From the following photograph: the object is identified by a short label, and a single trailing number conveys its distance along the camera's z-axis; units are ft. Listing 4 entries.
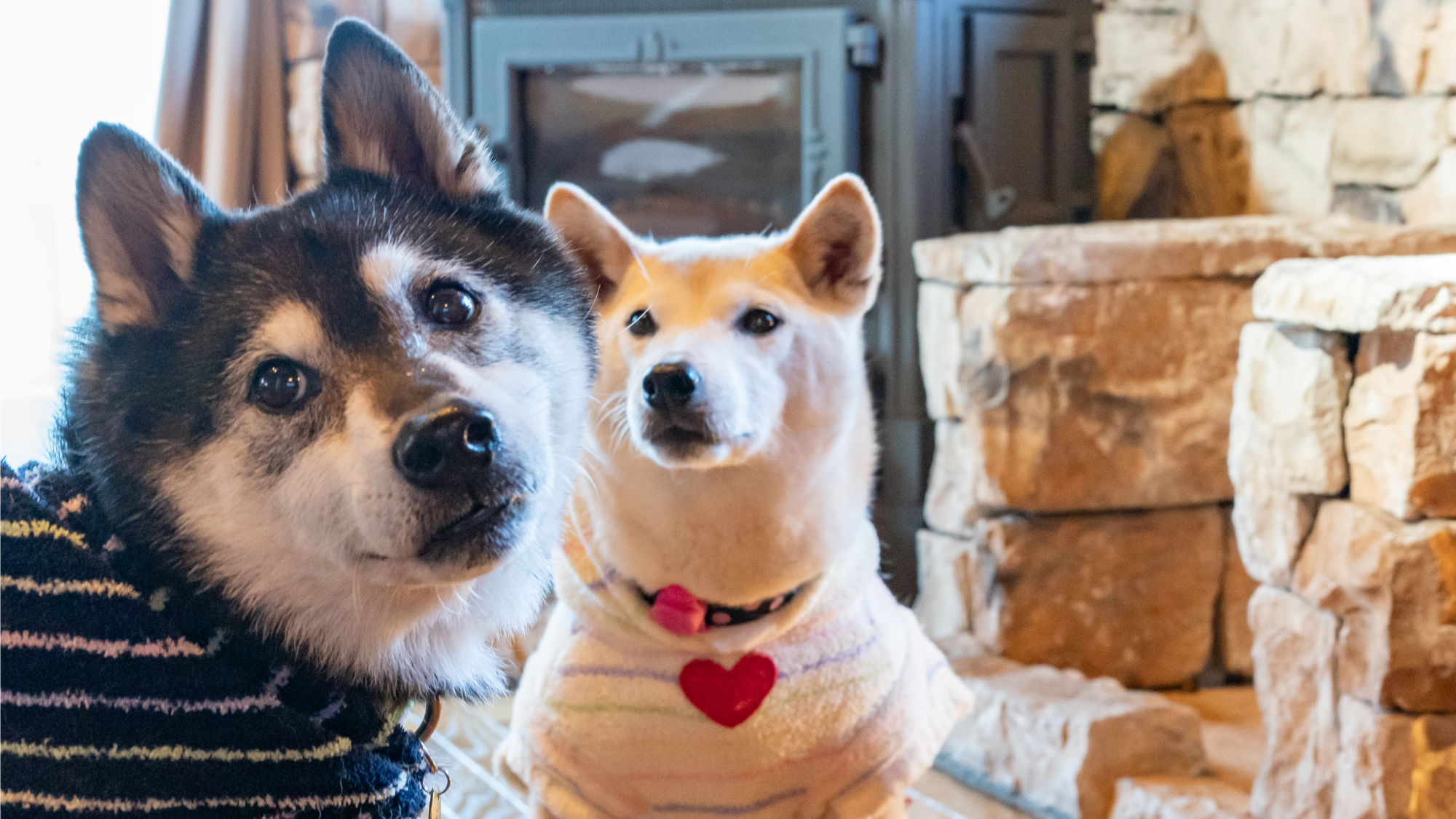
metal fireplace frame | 8.17
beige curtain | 7.92
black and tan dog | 2.46
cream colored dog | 4.09
